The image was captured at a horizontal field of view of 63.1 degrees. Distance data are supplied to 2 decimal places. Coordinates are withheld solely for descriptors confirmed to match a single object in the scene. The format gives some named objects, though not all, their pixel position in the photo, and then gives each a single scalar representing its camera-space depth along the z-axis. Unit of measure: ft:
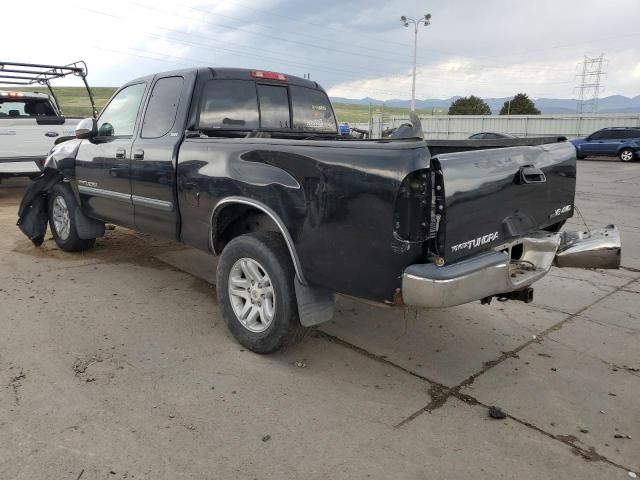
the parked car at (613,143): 76.48
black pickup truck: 8.99
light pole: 131.42
